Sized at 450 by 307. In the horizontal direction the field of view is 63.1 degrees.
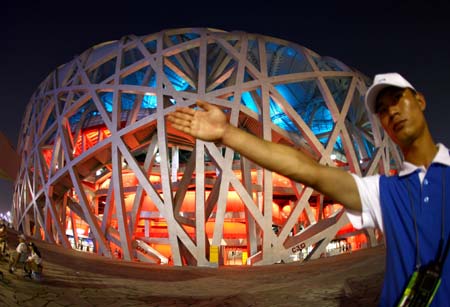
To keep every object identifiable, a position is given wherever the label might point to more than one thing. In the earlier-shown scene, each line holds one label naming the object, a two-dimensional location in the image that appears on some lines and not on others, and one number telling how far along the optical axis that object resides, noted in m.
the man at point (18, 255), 8.28
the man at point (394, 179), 1.68
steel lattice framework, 16.17
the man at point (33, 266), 8.14
